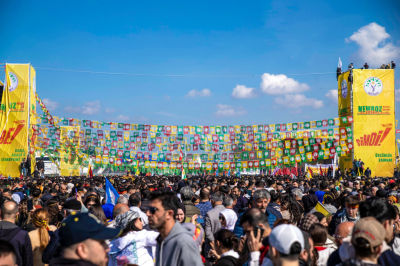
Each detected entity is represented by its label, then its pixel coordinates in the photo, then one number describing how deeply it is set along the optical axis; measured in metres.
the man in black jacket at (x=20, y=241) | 4.83
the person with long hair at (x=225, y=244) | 4.61
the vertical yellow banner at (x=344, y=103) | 36.62
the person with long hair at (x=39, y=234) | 5.79
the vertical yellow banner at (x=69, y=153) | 39.28
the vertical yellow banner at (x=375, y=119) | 35.91
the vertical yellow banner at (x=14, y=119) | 33.81
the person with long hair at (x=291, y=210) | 7.37
